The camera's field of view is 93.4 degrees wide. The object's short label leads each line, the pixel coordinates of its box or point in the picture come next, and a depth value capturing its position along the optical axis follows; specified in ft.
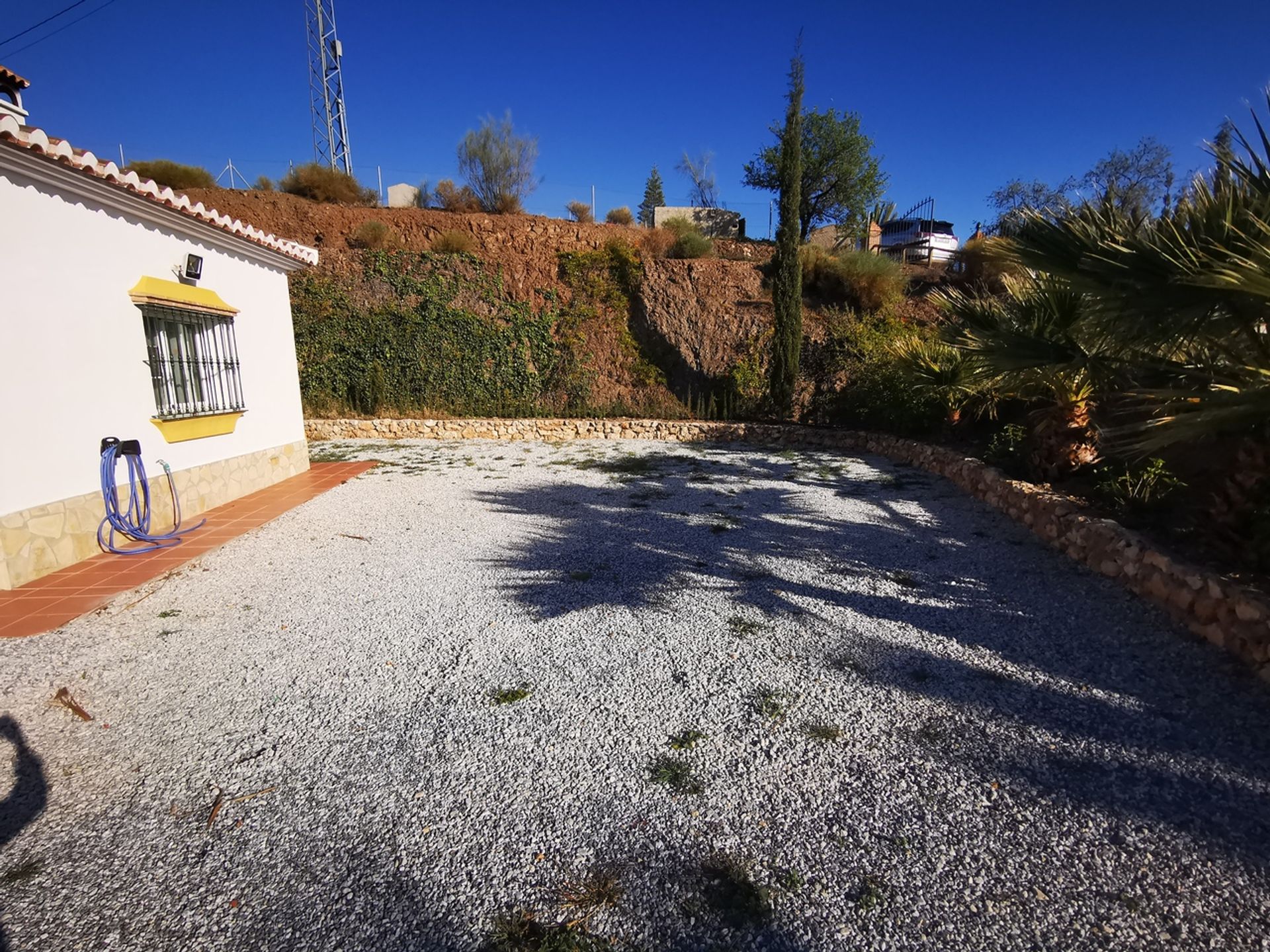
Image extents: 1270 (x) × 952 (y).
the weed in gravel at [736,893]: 5.82
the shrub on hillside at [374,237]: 49.80
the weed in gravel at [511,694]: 9.62
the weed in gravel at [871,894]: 5.93
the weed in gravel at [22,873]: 6.30
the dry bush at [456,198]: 62.13
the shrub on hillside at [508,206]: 62.54
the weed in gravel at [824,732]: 8.55
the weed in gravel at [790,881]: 6.11
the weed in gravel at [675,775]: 7.60
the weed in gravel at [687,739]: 8.41
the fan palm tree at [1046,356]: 15.92
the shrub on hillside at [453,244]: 48.62
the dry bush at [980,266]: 45.45
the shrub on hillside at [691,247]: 53.06
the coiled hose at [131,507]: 16.15
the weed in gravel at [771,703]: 9.13
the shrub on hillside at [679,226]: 56.16
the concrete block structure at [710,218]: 73.54
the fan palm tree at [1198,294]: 10.21
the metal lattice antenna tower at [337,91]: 58.49
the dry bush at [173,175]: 57.16
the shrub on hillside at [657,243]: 53.31
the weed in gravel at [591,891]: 5.98
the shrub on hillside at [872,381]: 31.50
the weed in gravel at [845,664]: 10.36
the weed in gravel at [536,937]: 5.54
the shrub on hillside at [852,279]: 45.37
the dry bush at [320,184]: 58.85
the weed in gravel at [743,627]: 11.83
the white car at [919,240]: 57.16
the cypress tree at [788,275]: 39.27
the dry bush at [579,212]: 68.74
